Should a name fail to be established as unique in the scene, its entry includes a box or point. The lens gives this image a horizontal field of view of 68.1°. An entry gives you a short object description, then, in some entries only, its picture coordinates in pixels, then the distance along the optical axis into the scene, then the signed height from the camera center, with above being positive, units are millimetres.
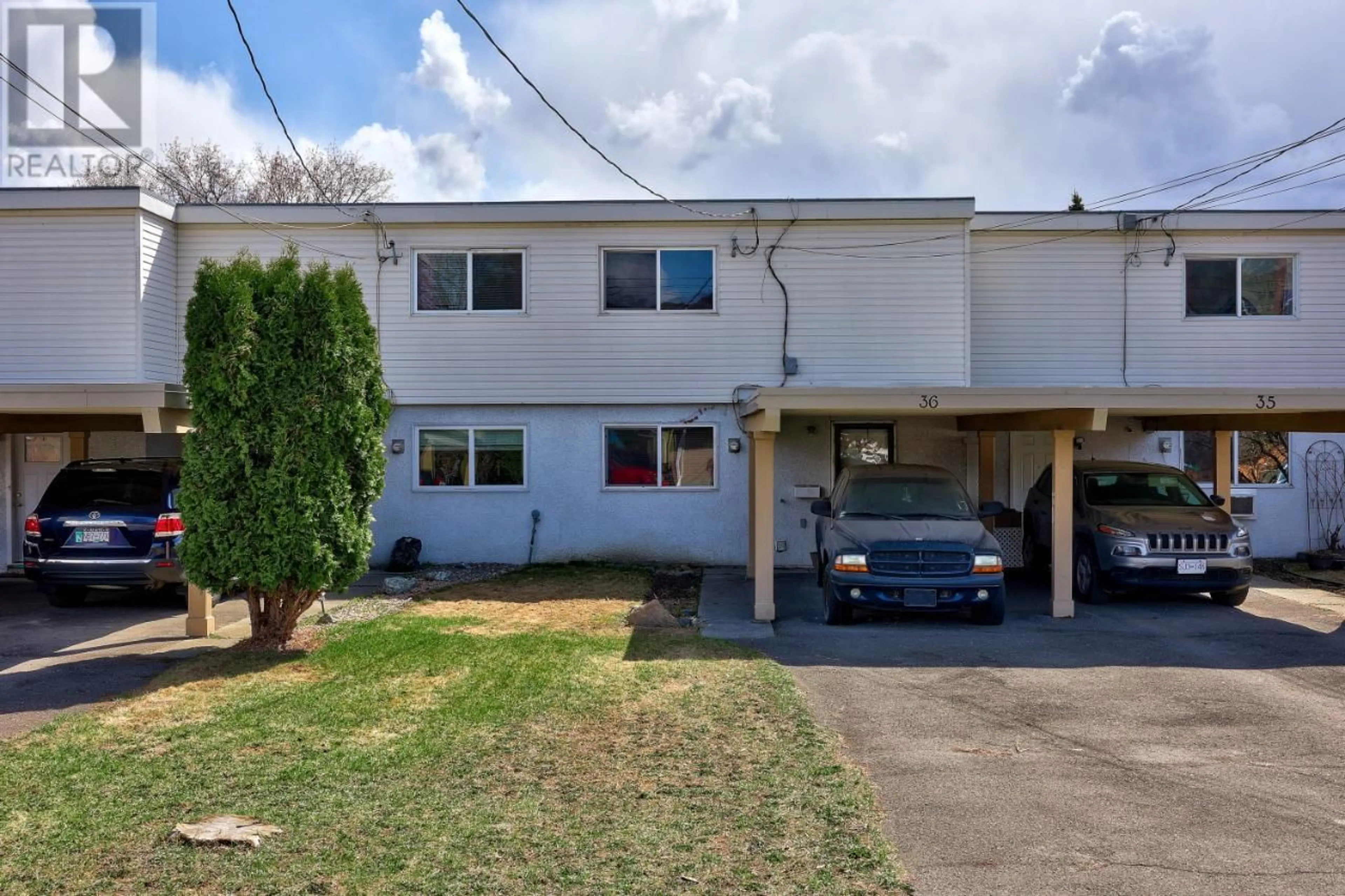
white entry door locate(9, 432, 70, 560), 14430 -88
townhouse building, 14242 +1776
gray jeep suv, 10742 -896
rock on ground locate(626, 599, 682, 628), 9961 -1627
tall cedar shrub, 7953 +247
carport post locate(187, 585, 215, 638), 9344 -1465
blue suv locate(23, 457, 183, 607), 10203 -794
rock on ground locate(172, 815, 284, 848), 4324 -1662
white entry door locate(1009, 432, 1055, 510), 15000 -7
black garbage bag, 13836 -1379
